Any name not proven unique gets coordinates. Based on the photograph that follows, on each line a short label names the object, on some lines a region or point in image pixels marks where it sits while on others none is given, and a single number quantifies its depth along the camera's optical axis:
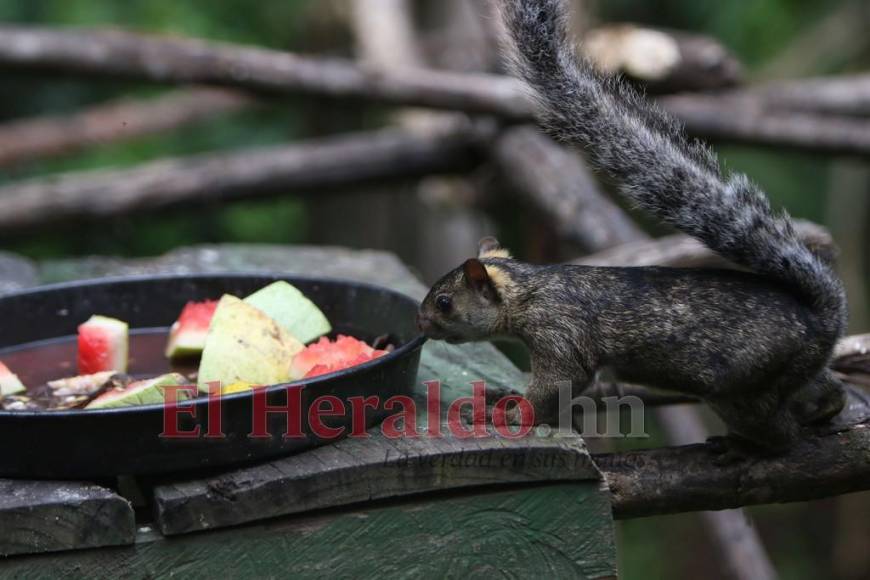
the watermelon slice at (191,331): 5.34
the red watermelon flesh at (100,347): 5.18
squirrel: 4.73
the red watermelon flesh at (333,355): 4.83
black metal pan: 3.86
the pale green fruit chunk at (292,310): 5.38
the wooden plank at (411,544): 3.99
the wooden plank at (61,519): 3.83
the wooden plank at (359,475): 4.00
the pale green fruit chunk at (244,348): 4.79
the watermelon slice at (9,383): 4.90
